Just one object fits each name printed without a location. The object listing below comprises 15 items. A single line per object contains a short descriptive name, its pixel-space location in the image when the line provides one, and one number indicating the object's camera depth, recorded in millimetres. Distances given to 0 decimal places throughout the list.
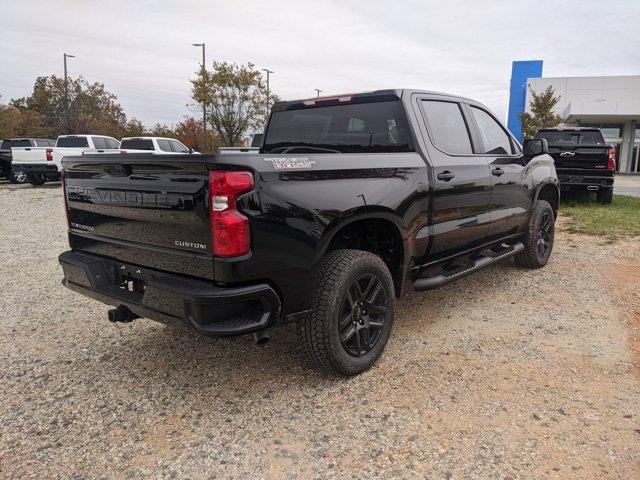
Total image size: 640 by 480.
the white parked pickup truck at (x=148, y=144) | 17030
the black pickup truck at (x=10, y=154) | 18266
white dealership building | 30562
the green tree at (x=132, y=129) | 43841
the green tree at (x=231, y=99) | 26625
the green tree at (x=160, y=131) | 40019
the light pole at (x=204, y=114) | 26625
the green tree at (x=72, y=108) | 33406
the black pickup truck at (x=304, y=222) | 2588
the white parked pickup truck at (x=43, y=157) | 17016
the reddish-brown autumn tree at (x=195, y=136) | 28297
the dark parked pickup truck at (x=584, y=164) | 10719
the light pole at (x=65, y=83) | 32772
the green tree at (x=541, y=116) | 25250
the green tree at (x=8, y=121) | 33844
